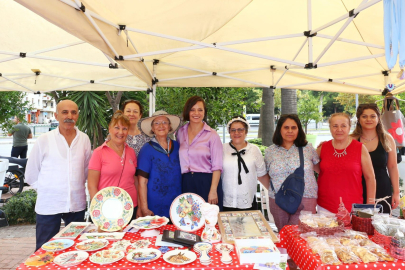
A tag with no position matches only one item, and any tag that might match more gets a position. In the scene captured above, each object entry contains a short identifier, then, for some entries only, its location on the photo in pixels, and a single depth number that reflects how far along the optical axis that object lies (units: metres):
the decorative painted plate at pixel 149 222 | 2.35
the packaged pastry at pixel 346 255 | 1.78
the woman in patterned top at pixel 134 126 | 3.31
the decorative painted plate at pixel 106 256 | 1.82
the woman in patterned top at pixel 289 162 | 2.86
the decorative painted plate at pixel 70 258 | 1.79
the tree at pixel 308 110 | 15.77
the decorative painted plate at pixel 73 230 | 2.23
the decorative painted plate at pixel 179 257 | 1.81
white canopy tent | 2.31
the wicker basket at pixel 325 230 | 2.11
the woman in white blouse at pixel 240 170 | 2.99
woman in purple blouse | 2.96
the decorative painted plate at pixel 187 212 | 2.36
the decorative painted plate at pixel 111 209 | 2.33
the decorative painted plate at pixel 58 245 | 1.99
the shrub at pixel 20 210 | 5.08
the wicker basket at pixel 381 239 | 1.92
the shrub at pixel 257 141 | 10.85
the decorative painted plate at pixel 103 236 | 2.19
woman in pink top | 2.69
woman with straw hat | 2.90
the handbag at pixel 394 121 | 4.60
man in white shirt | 2.78
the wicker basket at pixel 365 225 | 2.18
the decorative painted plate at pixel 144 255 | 1.82
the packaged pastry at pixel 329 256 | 1.76
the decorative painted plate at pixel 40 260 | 1.78
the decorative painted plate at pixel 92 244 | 2.00
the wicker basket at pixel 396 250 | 1.79
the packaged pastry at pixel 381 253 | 1.79
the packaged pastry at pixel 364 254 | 1.77
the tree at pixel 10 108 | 8.19
